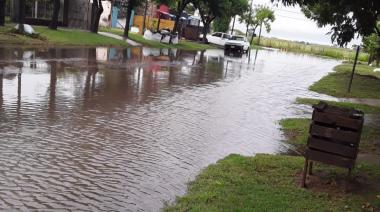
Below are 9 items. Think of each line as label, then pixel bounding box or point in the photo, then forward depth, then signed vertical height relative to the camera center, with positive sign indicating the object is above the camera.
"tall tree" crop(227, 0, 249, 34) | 58.49 +0.85
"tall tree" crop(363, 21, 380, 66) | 29.06 -0.95
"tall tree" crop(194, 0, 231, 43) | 49.16 +0.26
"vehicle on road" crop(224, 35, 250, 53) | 47.31 -3.00
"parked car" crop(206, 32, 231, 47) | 56.85 -3.04
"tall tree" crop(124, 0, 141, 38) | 38.03 -0.52
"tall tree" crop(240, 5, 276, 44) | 75.12 -0.13
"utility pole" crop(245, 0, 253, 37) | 73.06 -0.35
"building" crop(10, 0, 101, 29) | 34.69 -1.40
